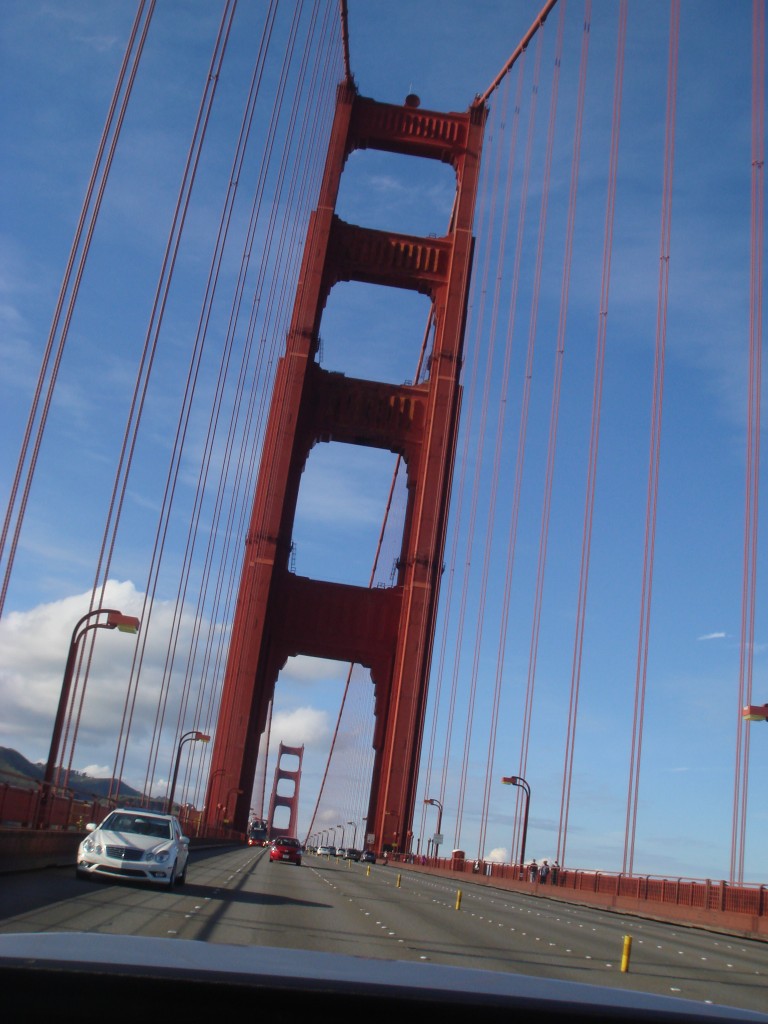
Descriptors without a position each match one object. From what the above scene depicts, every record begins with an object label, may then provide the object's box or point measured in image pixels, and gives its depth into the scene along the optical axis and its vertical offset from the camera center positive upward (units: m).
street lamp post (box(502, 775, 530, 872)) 40.66 +2.38
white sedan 16.16 -0.71
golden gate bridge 47.31 +16.21
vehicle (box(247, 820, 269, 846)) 80.39 -1.33
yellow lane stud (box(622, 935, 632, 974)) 10.92 -0.82
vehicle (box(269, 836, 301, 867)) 41.69 -1.08
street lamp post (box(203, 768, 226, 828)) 46.79 +0.84
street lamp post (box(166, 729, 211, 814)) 41.70 +2.68
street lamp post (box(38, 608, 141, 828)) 21.06 +1.20
